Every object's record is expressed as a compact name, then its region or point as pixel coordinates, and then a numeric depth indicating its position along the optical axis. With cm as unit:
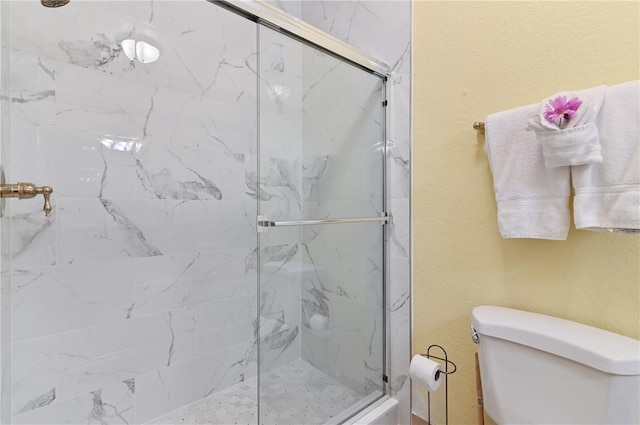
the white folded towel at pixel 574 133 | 84
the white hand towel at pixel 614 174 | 81
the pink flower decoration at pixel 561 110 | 86
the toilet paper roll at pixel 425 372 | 109
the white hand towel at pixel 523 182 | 94
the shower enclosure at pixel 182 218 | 115
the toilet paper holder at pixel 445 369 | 125
